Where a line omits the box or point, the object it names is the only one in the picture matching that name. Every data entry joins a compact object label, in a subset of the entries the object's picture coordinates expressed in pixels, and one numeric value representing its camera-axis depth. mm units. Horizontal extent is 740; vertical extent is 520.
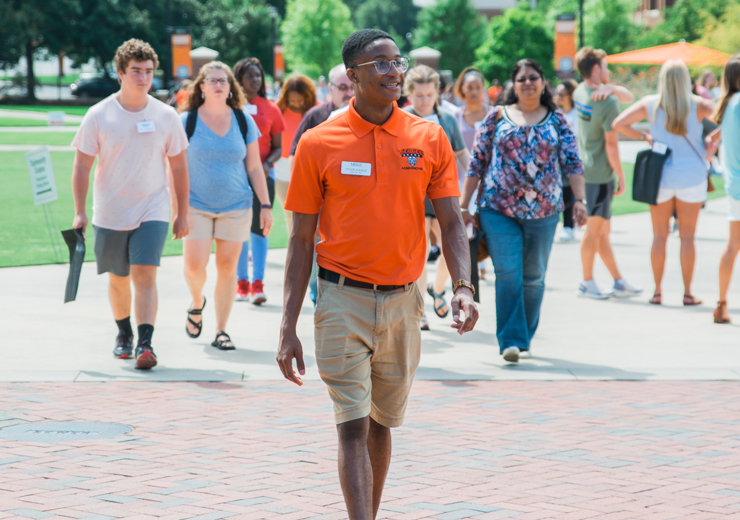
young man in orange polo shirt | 6131
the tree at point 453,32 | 134217
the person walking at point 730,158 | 14226
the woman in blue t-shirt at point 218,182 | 12854
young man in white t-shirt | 11654
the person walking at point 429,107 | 13597
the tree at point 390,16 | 190921
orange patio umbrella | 46930
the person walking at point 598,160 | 16291
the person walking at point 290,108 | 17392
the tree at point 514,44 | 106664
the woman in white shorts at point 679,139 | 14891
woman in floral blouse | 11783
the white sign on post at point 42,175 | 18506
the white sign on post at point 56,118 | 42703
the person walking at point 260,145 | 16063
